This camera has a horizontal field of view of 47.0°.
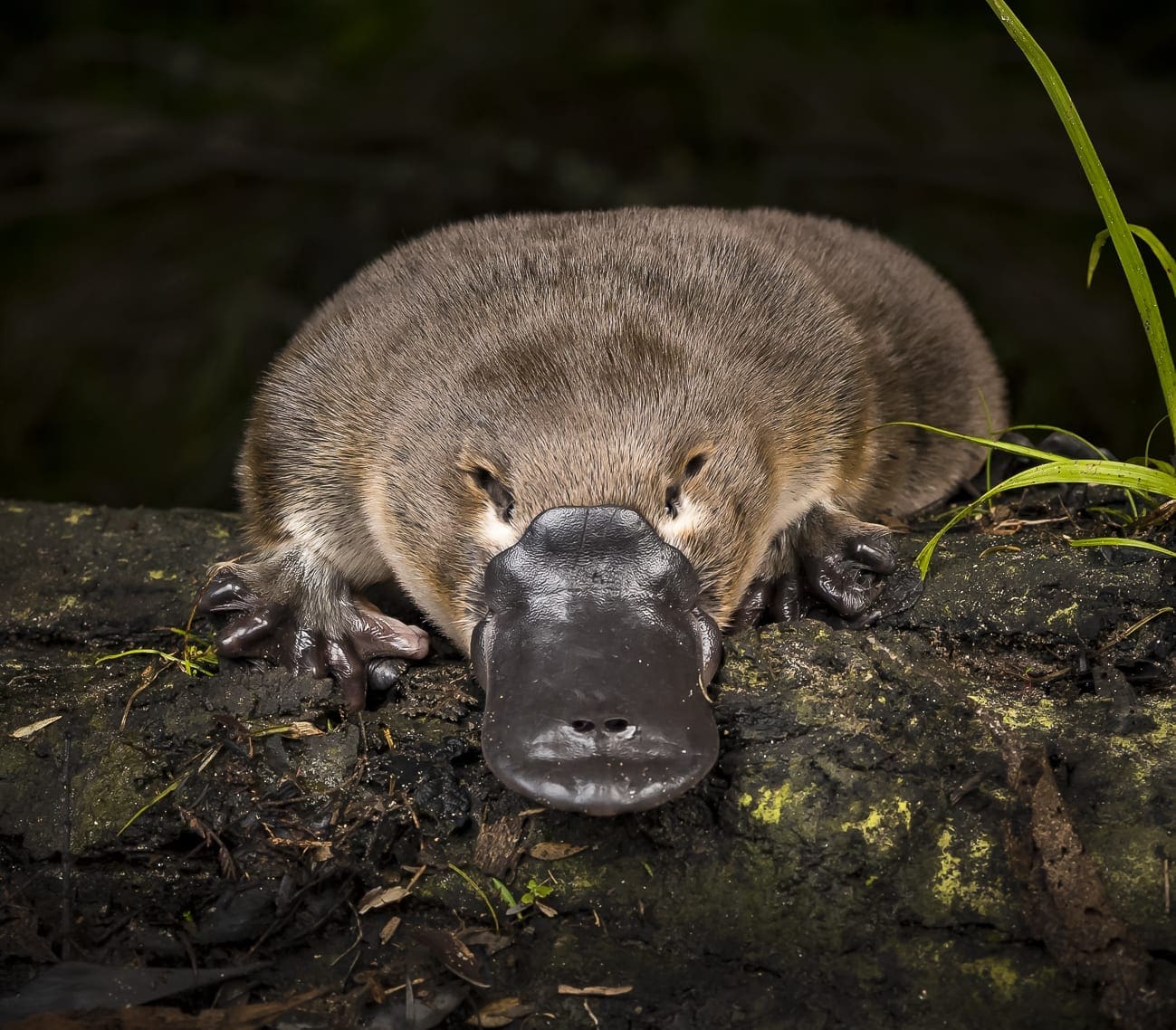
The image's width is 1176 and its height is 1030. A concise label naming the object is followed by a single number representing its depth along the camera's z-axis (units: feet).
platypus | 6.24
